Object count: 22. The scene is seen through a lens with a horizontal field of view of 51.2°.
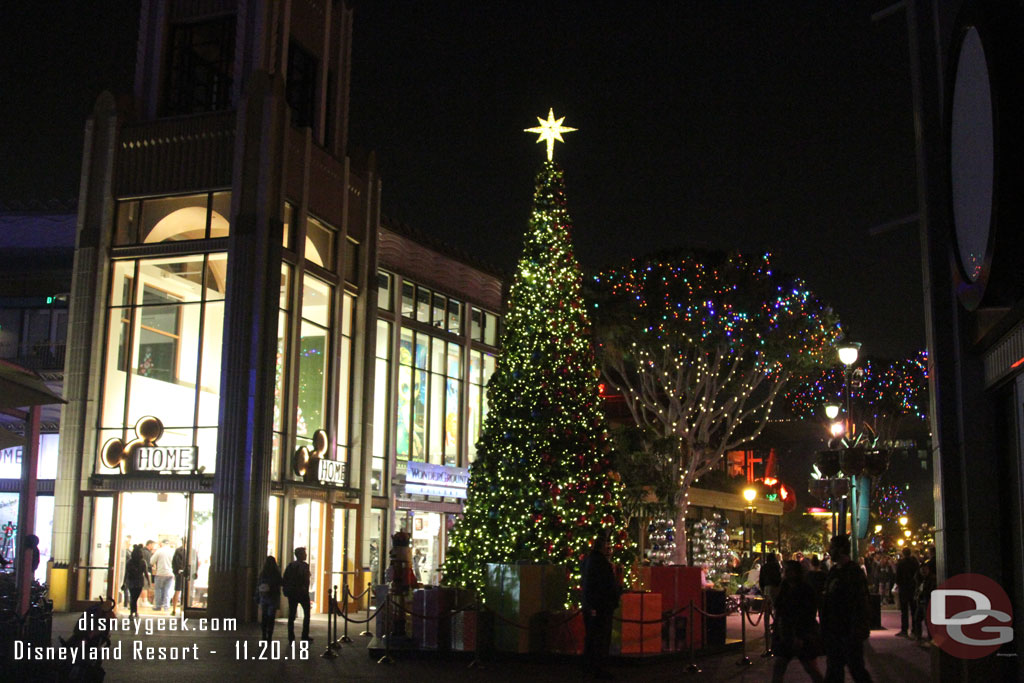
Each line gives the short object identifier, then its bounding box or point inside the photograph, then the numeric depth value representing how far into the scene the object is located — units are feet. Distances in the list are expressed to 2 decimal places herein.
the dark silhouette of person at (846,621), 35.14
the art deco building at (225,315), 85.66
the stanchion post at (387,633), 55.26
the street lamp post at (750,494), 127.34
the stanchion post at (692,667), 52.51
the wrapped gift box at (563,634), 56.85
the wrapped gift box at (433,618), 57.82
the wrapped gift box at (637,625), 56.90
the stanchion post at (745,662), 56.85
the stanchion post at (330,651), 56.90
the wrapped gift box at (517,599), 56.70
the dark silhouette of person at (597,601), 48.29
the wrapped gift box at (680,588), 60.95
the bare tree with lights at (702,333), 112.27
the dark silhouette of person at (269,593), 59.52
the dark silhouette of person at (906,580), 73.72
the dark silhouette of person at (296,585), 59.52
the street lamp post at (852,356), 70.38
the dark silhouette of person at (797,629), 36.50
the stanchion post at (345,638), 61.91
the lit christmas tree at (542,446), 62.95
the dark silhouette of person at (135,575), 77.97
